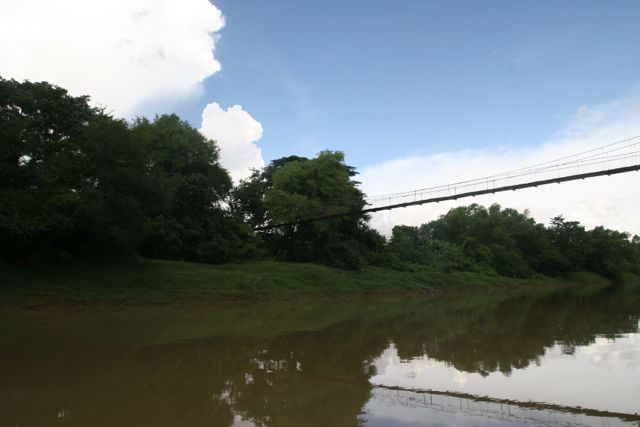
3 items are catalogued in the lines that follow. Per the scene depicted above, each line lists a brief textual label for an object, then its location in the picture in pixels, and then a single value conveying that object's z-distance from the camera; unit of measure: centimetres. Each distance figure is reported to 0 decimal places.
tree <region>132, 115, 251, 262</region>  3447
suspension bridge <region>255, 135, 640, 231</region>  1988
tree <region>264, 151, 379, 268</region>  4388
